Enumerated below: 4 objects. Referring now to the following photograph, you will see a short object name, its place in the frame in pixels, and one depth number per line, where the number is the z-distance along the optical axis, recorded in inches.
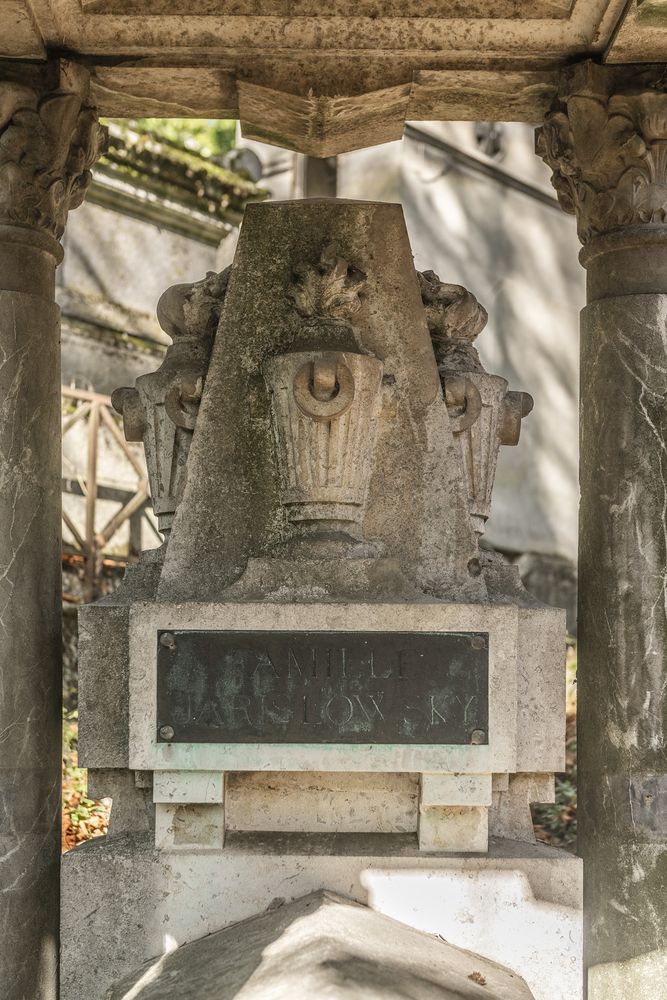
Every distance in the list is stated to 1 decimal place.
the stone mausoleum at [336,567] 170.4
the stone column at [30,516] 186.9
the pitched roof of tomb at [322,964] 135.4
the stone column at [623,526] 188.2
